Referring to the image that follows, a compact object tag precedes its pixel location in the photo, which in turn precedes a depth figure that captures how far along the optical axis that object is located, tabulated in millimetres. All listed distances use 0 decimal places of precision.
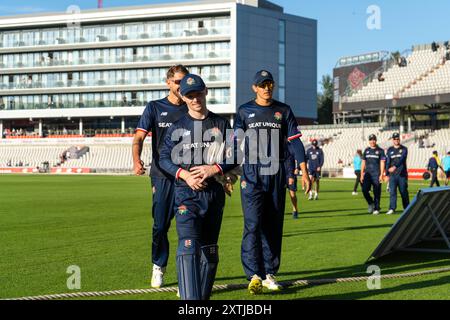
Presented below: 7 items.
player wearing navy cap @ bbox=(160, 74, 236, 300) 5465
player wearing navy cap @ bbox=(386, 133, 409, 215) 16562
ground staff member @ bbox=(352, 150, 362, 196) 27688
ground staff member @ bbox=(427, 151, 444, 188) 30500
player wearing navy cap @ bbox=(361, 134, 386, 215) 17716
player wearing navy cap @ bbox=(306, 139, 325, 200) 23297
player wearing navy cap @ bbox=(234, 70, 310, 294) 7137
